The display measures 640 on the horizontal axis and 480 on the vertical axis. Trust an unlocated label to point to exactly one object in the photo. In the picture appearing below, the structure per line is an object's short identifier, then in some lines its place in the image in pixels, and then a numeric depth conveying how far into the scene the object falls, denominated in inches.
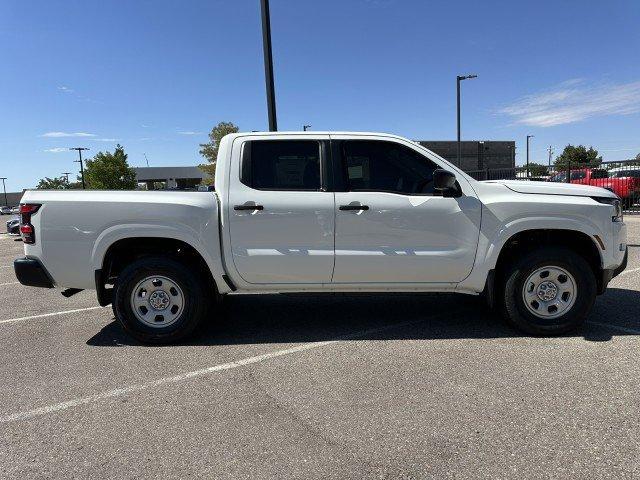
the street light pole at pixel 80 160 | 2336.4
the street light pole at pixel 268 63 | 319.3
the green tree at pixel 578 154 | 2345.0
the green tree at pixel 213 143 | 1494.8
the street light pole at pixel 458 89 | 830.5
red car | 631.8
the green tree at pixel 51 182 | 3583.2
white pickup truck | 165.9
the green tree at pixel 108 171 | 2177.7
